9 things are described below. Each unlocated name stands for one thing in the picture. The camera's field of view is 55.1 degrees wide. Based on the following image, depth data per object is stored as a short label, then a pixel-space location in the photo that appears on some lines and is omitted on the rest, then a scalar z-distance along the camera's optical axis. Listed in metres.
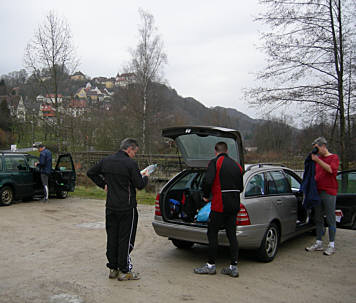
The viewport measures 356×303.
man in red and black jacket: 4.72
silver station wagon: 5.15
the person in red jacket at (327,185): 5.88
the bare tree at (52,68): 19.20
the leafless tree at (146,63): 29.69
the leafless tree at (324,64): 10.05
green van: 10.93
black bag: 5.91
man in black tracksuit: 4.44
